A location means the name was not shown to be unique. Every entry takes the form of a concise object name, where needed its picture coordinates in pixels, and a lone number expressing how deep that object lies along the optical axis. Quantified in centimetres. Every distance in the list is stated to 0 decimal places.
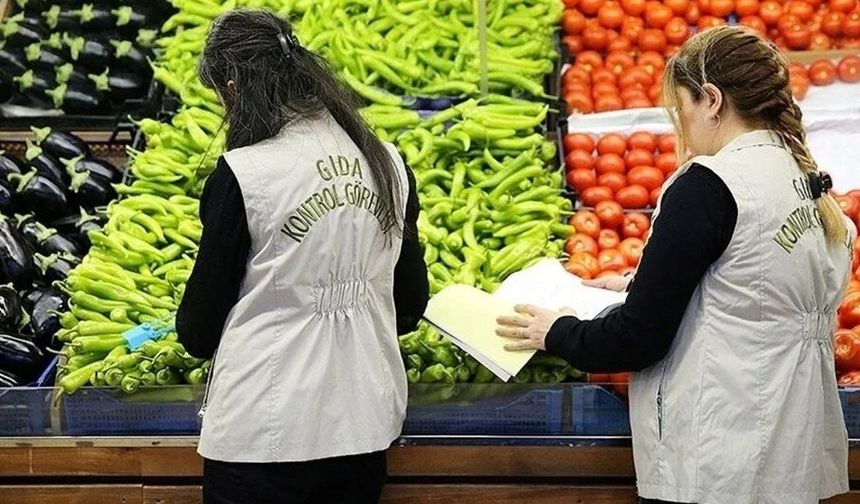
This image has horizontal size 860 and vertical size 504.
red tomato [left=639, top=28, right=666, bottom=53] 524
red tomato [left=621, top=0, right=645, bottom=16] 533
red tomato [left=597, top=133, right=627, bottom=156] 452
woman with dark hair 246
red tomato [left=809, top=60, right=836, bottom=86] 496
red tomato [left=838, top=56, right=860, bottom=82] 495
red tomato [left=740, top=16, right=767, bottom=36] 525
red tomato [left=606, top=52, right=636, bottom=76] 513
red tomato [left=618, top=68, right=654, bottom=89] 496
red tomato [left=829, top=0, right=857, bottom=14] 530
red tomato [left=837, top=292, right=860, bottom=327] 343
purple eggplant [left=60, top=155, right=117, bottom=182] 445
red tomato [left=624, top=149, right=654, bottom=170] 447
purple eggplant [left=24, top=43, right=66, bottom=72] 509
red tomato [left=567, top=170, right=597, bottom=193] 438
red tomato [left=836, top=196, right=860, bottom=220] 409
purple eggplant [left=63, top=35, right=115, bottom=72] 508
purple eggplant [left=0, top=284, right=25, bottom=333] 367
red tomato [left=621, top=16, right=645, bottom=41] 530
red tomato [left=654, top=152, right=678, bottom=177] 445
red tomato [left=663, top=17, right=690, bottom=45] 526
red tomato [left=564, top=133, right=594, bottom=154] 452
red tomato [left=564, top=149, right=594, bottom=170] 446
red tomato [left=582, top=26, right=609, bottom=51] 526
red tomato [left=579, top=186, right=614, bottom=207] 430
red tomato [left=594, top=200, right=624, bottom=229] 417
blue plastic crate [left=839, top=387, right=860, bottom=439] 313
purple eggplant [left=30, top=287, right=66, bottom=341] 367
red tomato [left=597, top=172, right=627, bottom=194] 436
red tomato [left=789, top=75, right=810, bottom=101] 489
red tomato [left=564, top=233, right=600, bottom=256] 393
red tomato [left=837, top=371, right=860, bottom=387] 320
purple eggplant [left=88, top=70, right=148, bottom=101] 496
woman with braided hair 238
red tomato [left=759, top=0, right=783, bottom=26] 527
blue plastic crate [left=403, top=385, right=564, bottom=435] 317
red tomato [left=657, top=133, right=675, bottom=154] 453
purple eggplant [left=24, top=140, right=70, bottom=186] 443
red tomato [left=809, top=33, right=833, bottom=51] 524
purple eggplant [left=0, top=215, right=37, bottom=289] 392
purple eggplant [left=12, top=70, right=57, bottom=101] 503
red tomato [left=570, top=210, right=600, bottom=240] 408
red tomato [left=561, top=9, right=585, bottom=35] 531
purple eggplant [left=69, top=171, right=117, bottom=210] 438
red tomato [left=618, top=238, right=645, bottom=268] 389
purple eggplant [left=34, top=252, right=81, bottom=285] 399
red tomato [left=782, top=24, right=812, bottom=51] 522
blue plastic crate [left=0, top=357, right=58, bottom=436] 328
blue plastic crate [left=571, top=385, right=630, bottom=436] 314
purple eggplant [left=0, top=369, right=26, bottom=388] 338
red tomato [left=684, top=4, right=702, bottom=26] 532
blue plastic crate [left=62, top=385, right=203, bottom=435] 322
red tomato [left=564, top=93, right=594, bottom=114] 482
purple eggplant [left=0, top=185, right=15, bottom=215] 432
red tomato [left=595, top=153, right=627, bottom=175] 443
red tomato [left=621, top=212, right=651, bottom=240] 416
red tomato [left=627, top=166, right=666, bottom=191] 437
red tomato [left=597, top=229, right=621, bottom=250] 402
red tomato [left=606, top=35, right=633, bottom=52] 525
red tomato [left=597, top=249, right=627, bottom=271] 378
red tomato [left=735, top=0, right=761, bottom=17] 530
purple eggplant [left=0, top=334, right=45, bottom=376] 346
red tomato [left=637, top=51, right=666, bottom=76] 507
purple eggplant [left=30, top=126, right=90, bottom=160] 458
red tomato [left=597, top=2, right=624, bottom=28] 531
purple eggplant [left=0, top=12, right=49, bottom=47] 519
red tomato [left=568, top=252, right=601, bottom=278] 373
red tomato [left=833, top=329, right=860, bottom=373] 325
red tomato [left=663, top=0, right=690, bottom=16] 532
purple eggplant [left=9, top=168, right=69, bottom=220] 434
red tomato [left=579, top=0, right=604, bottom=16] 535
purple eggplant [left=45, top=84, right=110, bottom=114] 495
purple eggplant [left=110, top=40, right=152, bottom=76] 505
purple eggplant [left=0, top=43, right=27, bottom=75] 509
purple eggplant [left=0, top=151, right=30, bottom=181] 446
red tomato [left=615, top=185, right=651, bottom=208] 430
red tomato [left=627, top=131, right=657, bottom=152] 453
